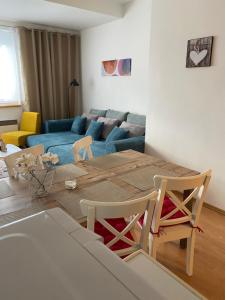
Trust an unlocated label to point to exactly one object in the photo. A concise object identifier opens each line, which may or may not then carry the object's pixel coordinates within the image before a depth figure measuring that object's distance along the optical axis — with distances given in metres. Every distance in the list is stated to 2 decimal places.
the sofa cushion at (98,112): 4.57
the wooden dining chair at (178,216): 1.39
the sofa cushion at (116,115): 4.14
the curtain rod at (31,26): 4.45
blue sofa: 3.17
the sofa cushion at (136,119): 3.75
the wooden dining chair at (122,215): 1.11
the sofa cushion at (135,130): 3.55
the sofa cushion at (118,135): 3.47
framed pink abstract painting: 4.12
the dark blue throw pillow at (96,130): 4.08
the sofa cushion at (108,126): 4.02
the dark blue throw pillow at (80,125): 4.59
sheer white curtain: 4.59
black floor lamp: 4.98
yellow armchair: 4.45
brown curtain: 4.71
